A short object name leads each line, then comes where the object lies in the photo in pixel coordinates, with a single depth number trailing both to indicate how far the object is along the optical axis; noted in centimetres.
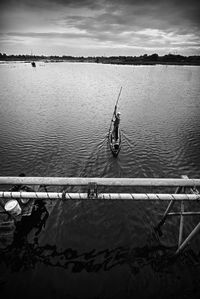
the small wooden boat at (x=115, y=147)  1326
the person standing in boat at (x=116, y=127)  1359
